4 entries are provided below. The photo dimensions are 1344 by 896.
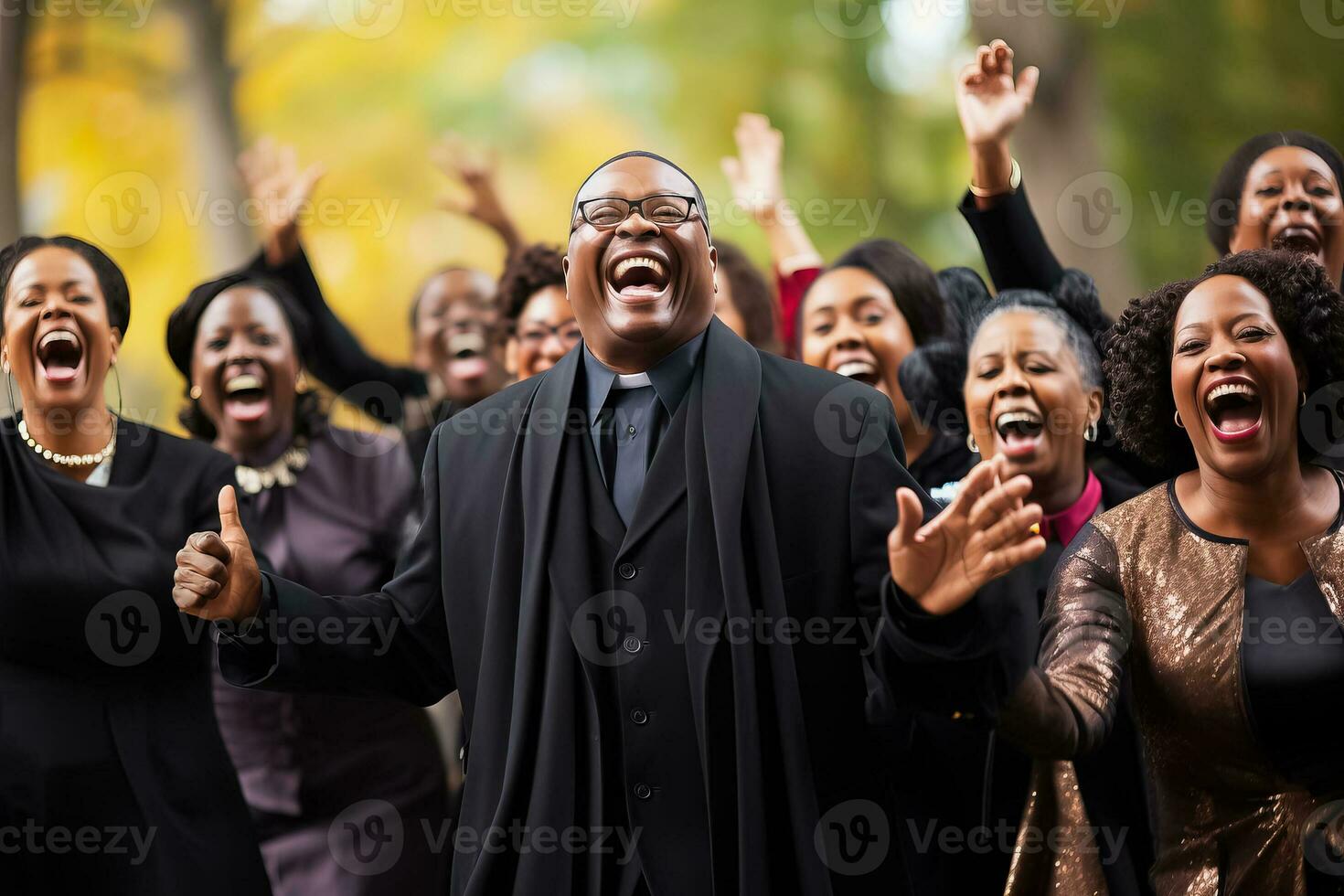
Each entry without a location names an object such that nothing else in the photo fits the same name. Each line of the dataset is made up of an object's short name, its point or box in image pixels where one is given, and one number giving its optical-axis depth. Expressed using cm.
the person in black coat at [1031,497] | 331
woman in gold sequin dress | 283
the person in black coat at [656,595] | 259
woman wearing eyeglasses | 486
